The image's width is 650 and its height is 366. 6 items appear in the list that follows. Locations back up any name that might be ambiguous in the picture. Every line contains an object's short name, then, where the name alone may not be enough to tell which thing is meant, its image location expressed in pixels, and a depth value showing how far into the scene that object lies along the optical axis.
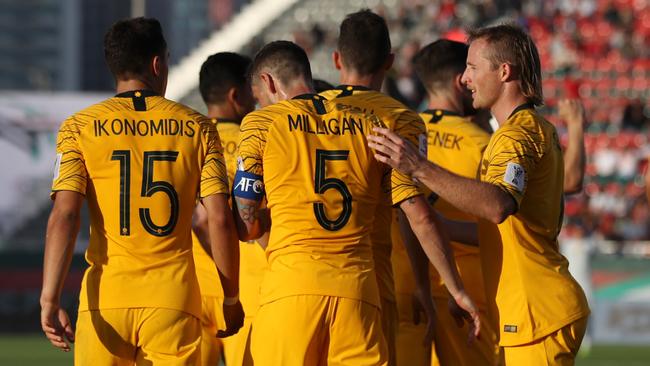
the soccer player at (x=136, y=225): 12.31
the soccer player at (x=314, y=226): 11.88
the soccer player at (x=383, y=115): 12.54
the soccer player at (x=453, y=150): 15.89
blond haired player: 11.65
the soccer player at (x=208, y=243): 16.20
